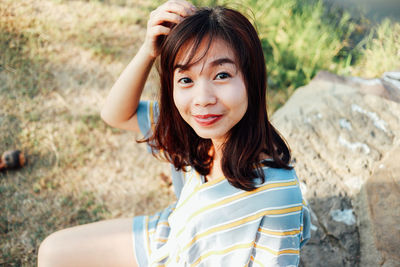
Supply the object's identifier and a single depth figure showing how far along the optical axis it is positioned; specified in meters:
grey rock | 1.69
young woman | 1.11
